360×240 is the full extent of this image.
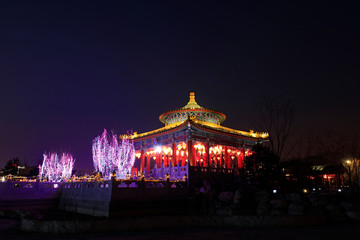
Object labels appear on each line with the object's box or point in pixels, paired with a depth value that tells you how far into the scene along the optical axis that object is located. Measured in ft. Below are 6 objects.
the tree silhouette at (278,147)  76.64
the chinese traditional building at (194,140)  104.37
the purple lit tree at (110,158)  91.30
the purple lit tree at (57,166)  115.65
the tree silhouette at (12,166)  157.58
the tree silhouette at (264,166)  74.79
